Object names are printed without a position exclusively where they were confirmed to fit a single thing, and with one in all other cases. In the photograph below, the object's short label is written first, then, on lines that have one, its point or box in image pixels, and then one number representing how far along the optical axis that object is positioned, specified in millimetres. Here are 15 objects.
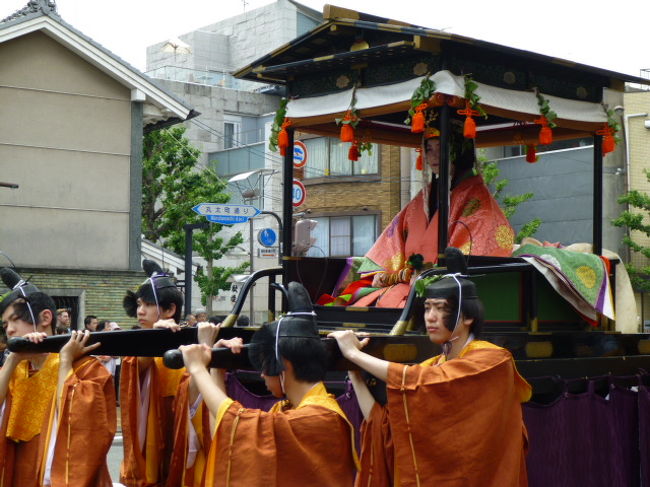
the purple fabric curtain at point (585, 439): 6691
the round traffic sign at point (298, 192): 14680
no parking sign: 13006
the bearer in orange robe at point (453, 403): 4547
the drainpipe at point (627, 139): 25300
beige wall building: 18266
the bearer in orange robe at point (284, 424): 3766
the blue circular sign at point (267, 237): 19453
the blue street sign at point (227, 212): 15367
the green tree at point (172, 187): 23812
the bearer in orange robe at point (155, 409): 5586
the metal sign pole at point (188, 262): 15883
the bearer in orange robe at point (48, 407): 4781
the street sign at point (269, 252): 20050
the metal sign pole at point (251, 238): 20502
